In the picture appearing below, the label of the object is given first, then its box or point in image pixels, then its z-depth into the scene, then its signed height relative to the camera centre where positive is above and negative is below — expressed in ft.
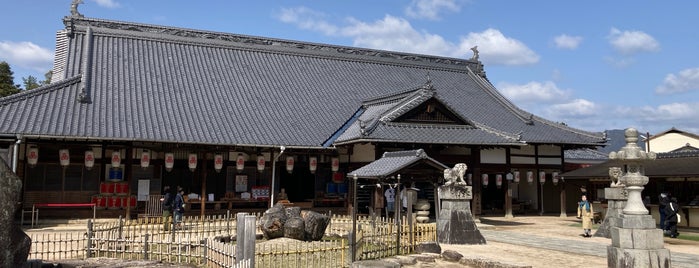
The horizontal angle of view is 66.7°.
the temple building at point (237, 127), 69.67 +8.10
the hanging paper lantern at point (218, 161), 74.69 +2.95
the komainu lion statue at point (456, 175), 52.65 +0.88
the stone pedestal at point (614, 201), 57.31 -1.71
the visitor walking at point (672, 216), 61.36 -3.51
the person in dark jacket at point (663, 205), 62.64 -2.28
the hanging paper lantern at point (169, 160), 71.46 +2.91
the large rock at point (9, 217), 26.66 -1.85
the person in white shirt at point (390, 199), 73.29 -2.15
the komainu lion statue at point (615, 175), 59.11 +1.14
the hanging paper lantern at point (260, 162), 76.95 +2.94
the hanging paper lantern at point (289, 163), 78.48 +2.89
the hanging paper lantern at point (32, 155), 65.36 +3.14
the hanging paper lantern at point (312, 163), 80.33 +3.01
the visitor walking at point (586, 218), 61.72 -3.83
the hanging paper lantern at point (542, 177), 93.20 +1.33
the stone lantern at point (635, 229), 34.50 -2.91
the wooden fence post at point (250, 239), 35.01 -3.75
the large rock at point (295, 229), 52.95 -4.61
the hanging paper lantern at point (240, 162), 76.23 +2.91
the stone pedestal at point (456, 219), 52.75 -3.49
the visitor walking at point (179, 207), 63.62 -3.02
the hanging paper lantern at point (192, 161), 72.84 +2.86
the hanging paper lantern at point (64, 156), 66.69 +3.11
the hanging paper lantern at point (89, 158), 68.25 +2.95
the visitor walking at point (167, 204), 63.22 -2.80
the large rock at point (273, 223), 54.44 -4.20
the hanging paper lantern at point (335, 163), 81.76 +2.99
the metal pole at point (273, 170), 75.00 +1.83
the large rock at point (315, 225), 53.88 -4.27
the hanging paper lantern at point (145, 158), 70.38 +3.10
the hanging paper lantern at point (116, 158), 68.74 +2.99
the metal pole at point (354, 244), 39.04 -4.49
